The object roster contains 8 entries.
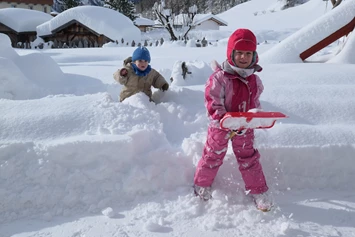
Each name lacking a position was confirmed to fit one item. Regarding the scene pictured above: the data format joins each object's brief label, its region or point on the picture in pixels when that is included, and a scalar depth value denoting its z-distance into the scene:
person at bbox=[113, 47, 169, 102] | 3.50
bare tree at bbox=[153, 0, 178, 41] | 19.34
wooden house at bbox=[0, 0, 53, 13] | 34.35
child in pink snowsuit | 2.20
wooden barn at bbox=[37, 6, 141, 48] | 16.70
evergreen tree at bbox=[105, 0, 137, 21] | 27.47
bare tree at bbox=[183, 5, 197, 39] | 19.65
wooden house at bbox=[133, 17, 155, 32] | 30.43
